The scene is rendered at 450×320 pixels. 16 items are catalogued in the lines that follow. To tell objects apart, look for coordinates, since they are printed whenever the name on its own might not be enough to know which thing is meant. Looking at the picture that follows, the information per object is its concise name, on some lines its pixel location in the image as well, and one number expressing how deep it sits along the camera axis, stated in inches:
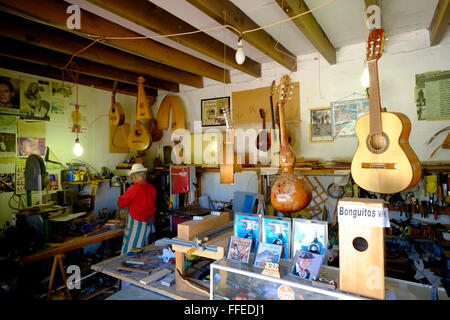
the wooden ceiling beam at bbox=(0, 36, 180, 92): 129.8
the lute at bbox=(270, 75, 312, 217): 72.9
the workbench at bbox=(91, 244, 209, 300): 74.0
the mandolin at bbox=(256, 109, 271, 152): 157.4
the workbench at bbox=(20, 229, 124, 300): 118.2
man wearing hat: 147.1
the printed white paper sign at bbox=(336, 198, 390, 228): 46.3
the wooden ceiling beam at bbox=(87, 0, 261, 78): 90.5
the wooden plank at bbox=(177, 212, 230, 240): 79.7
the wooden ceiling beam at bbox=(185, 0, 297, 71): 92.2
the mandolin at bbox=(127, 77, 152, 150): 181.6
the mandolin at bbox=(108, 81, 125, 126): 178.2
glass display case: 50.1
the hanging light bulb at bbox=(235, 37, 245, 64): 92.2
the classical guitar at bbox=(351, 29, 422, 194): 70.1
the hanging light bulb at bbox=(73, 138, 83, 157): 160.0
